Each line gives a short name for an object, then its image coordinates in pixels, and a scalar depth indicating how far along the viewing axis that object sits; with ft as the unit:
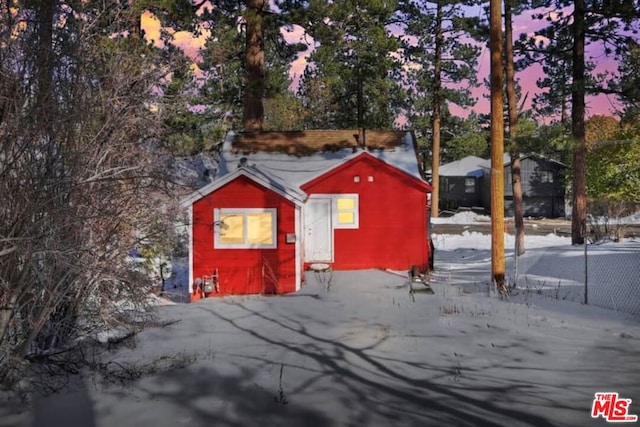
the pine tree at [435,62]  109.70
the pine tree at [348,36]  57.47
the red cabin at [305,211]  45.11
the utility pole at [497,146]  39.68
